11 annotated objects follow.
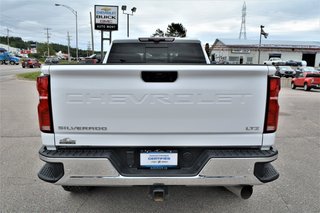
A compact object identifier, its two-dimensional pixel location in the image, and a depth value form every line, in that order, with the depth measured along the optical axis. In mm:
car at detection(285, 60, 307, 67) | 47772
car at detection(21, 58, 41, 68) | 47781
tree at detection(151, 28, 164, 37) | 62238
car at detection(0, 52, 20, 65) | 58709
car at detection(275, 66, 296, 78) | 36125
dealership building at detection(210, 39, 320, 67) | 62781
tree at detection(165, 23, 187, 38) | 62344
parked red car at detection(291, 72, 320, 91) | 20531
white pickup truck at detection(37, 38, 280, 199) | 2484
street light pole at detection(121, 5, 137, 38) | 29566
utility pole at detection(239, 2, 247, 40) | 91312
